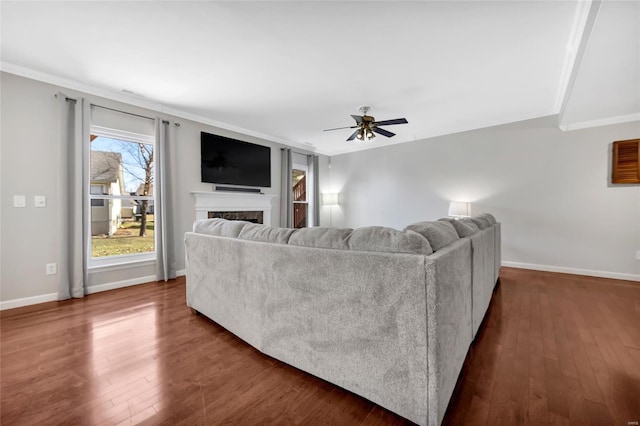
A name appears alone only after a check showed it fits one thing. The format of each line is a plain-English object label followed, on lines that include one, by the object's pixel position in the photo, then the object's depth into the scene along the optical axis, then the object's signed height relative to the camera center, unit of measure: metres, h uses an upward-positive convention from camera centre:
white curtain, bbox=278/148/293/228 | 5.29 +0.51
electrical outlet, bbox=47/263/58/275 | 2.75 -0.55
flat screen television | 4.13 +0.95
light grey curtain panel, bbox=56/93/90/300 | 2.77 +0.23
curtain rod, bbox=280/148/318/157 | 5.74 +1.43
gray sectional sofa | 1.03 -0.45
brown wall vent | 3.28 +0.63
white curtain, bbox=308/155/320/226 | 6.09 +0.58
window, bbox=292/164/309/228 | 5.99 +0.42
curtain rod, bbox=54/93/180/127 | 2.82 +1.35
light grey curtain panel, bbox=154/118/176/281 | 3.54 +0.13
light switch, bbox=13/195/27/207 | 2.57 +0.17
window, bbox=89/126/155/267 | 3.20 +0.27
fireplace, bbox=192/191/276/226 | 4.05 +0.17
